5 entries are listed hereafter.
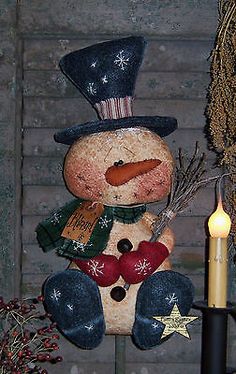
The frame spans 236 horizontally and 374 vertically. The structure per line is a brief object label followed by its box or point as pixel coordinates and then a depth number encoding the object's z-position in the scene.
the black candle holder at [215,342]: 0.95
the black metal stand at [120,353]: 1.20
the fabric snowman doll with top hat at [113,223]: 1.14
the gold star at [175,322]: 1.03
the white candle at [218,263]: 0.98
